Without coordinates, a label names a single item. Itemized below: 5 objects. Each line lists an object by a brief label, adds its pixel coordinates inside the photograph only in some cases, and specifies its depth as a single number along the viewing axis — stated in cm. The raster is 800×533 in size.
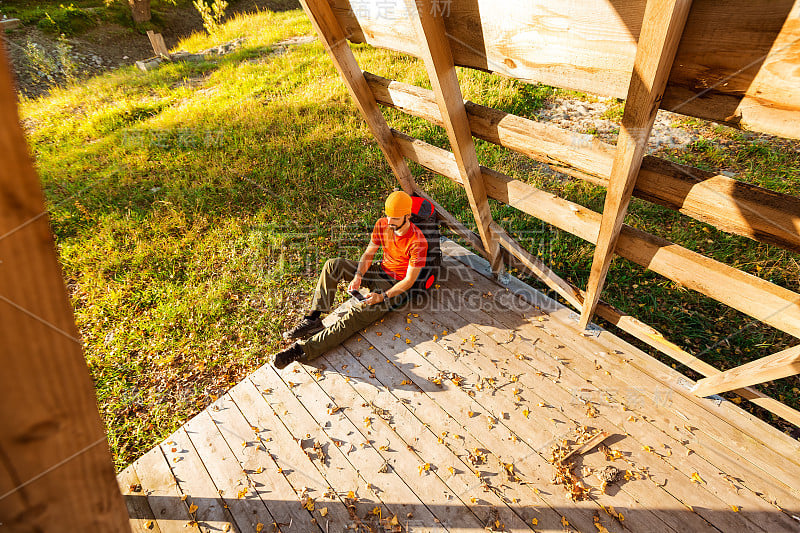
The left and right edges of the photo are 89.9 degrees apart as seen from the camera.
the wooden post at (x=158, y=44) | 1391
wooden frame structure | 169
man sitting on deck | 414
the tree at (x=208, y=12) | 1594
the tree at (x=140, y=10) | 2088
